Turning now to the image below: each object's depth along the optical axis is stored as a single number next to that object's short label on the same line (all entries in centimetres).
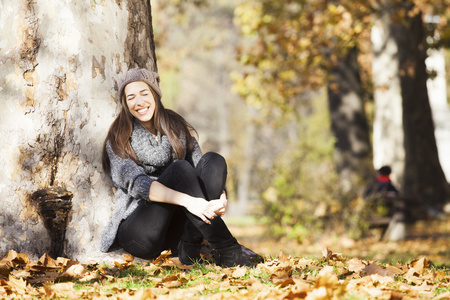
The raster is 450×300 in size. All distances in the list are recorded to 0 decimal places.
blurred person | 2211
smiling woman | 818
